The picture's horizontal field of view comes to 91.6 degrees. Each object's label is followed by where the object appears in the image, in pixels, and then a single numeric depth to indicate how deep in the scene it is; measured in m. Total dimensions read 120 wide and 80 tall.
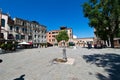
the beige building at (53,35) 41.10
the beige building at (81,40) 39.85
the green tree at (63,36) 31.52
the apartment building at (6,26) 19.00
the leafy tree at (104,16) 14.20
